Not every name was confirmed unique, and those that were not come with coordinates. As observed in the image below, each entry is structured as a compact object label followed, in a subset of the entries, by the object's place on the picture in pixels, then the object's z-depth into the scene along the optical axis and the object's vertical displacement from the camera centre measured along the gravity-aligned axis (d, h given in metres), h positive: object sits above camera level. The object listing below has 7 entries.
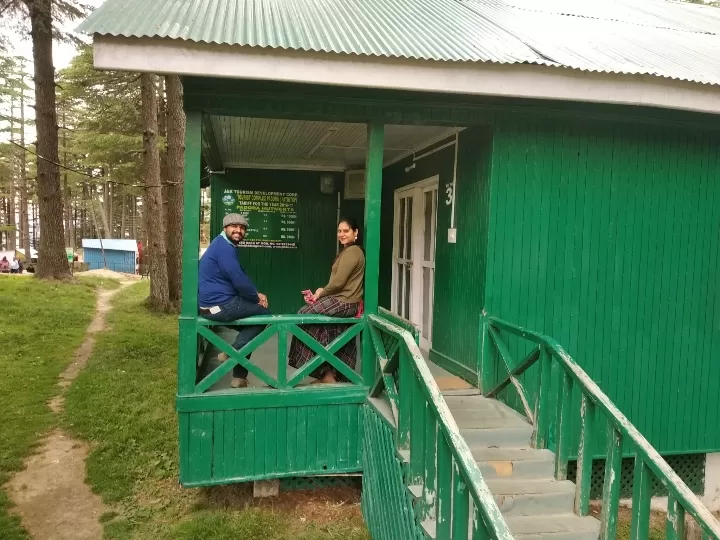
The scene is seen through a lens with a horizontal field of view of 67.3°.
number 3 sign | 5.34 +0.46
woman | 4.39 -0.52
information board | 8.05 +0.35
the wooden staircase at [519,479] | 3.31 -1.59
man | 4.19 -0.41
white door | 6.10 -0.17
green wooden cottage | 3.51 -0.12
